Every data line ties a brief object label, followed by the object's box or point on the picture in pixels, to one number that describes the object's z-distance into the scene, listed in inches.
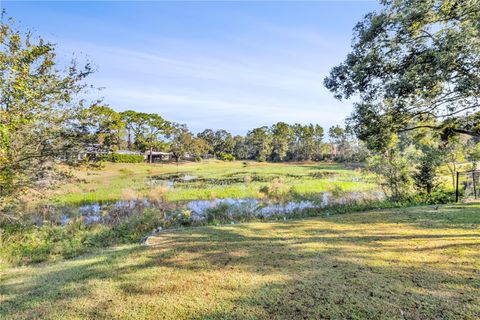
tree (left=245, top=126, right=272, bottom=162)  2605.8
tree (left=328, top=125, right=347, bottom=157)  2541.8
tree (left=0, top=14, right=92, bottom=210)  198.2
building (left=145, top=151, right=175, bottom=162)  2151.7
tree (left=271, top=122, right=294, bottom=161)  2549.2
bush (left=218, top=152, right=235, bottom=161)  2684.5
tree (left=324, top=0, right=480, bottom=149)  187.3
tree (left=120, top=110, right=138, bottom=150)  1937.7
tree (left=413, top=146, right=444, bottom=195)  425.3
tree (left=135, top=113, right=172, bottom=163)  2000.5
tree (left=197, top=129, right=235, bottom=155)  2955.2
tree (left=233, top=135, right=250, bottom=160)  2918.1
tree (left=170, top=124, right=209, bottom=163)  2265.3
